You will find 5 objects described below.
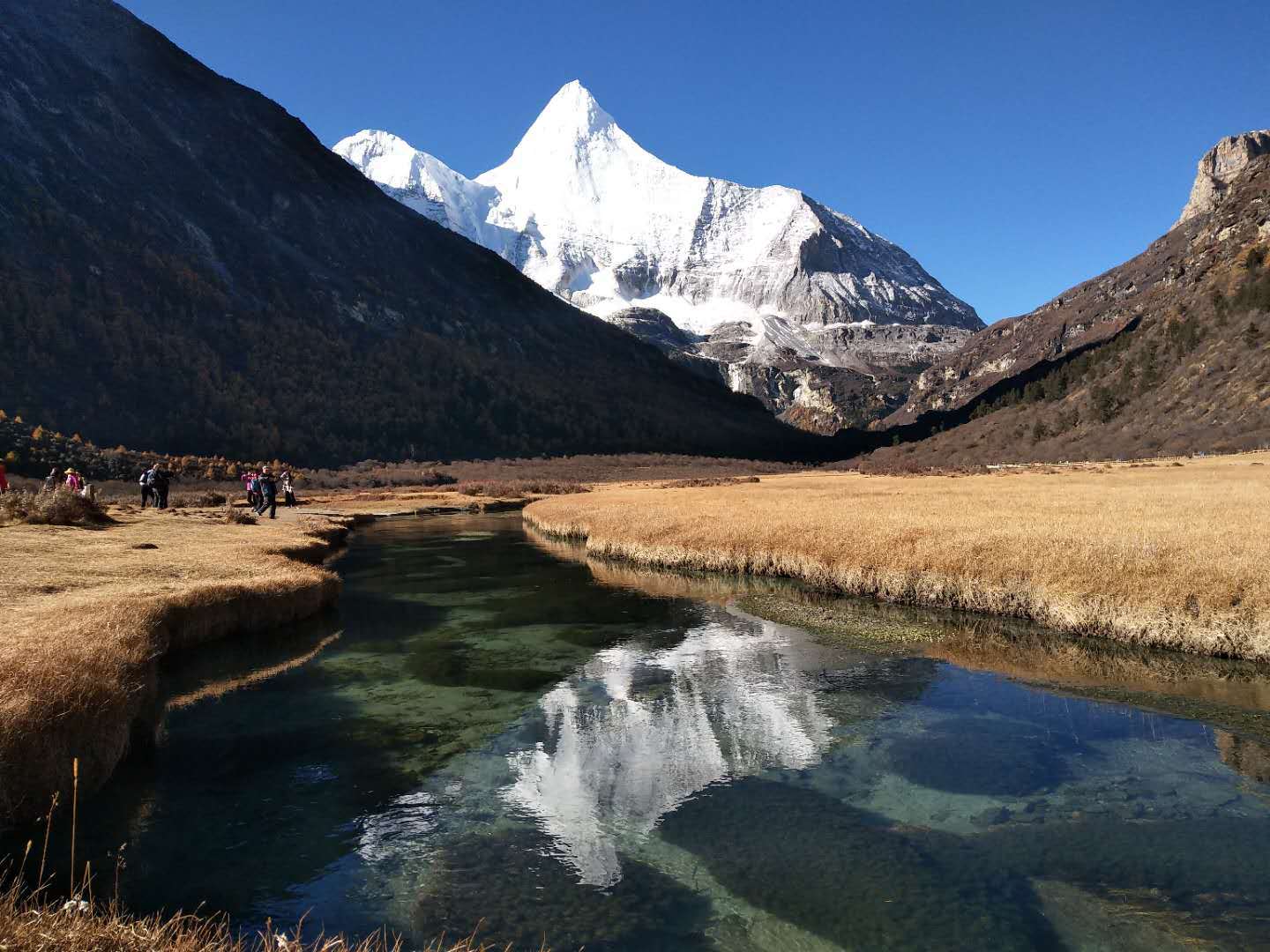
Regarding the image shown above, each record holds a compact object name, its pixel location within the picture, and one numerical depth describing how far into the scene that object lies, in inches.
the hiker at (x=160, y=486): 2222.6
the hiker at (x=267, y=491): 2265.1
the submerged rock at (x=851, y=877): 370.6
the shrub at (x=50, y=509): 1414.9
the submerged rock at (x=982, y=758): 526.6
